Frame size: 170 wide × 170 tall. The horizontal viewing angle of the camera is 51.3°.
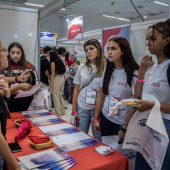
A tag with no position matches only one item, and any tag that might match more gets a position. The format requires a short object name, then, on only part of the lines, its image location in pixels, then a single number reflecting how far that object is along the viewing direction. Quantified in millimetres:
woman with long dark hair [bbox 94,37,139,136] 1492
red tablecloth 1000
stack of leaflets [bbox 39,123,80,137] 1429
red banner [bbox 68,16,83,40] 3746
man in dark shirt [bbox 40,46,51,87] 4504
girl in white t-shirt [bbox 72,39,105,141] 1858
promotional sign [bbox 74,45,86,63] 9047
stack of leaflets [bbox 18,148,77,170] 955
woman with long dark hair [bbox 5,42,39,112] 2082
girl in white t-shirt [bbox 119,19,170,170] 1065
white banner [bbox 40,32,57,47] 7371
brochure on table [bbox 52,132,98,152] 1213
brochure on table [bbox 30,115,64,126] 1661
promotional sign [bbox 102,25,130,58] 2691
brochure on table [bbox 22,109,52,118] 1899
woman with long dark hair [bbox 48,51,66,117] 4195
